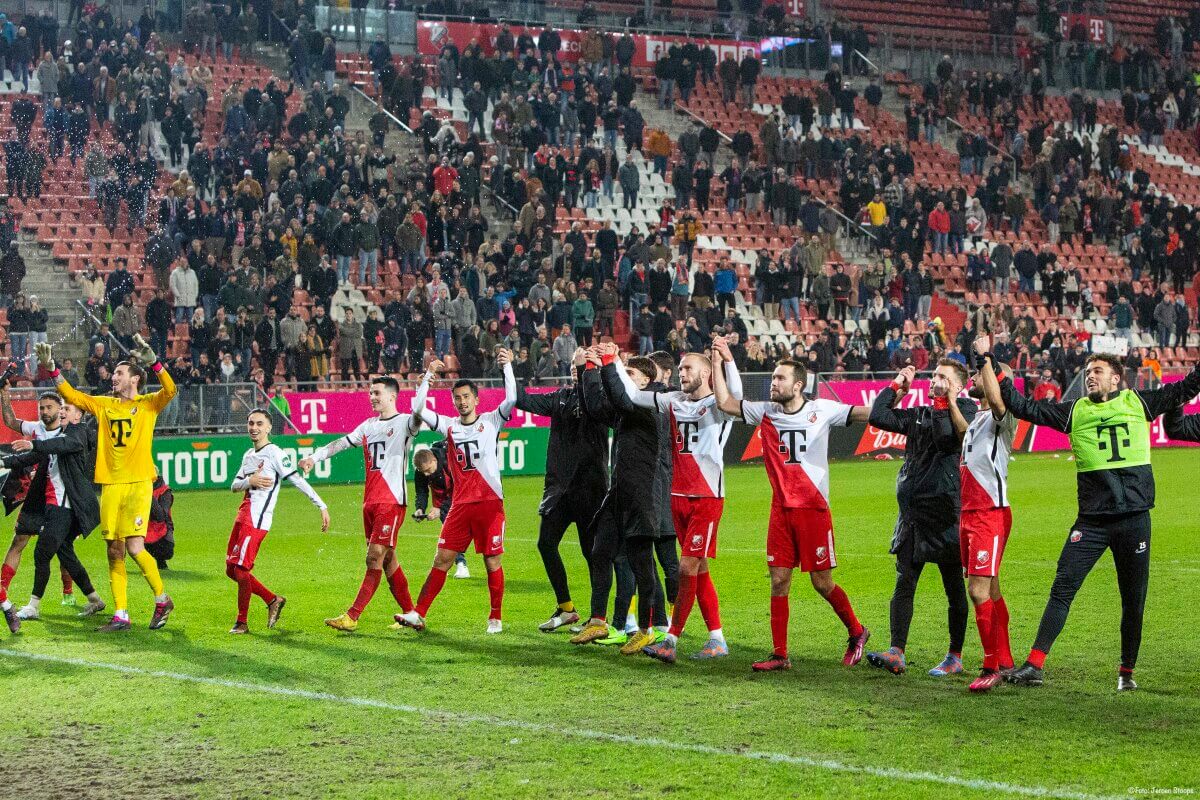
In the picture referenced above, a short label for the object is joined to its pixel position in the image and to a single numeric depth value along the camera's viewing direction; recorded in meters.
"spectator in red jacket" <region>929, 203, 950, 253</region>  39.75
